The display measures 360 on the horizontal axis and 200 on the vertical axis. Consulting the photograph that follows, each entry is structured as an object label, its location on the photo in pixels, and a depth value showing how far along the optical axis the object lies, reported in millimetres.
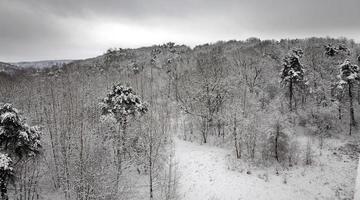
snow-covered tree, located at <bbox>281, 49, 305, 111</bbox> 51250
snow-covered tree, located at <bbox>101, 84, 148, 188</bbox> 34469
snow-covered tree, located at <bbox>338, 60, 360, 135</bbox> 46544
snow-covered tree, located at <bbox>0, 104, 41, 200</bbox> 20417
